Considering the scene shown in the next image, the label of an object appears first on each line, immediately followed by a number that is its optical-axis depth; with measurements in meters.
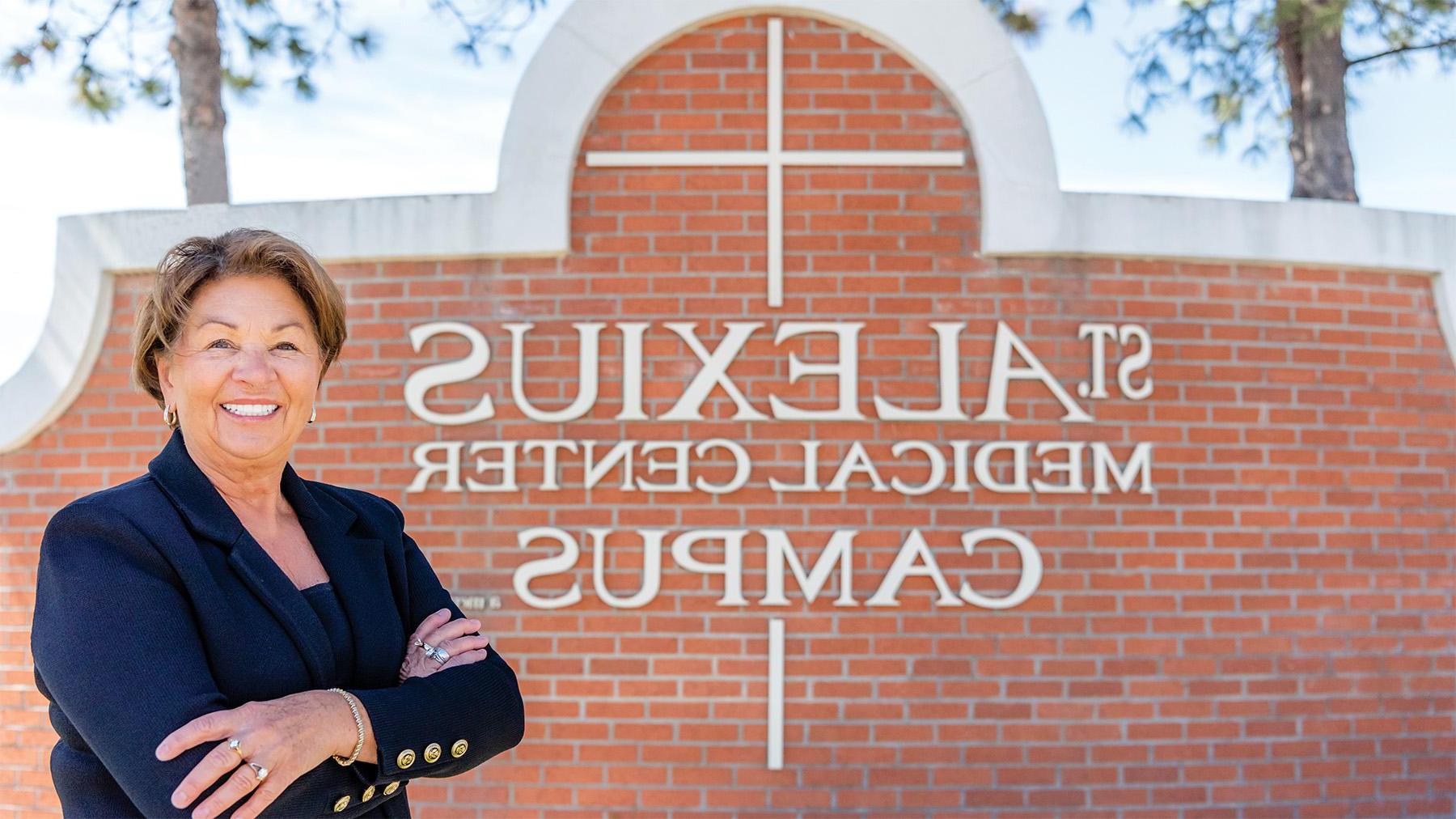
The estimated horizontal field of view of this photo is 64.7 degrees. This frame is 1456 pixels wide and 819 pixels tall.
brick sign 3.97
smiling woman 1.50
